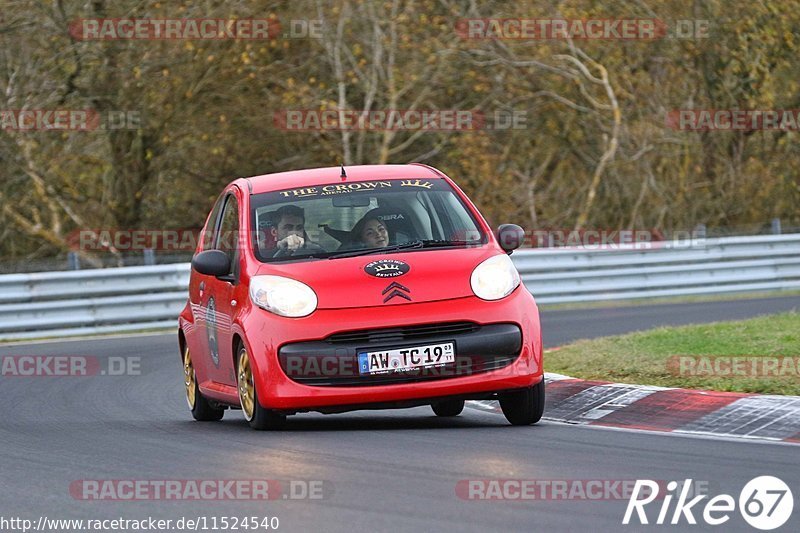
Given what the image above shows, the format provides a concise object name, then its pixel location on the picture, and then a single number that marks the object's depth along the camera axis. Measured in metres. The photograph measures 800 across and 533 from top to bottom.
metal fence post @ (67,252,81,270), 42.12
